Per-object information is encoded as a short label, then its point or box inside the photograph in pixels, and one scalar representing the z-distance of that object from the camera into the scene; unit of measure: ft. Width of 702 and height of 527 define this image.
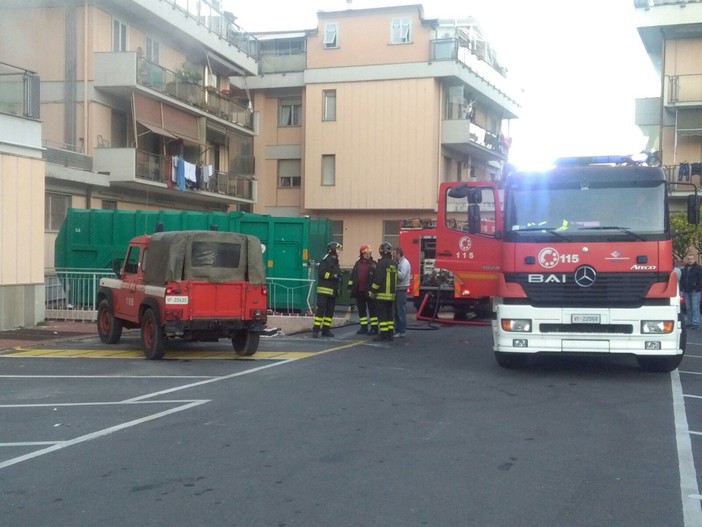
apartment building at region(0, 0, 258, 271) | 84.74
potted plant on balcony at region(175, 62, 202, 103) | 98.62
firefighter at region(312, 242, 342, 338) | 53.36
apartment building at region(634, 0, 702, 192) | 105.81
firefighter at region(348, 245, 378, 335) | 55.52
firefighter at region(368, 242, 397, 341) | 51.37
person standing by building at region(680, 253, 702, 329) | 64.23
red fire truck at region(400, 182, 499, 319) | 60.85
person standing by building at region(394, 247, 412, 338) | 55.16
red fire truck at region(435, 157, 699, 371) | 35.78
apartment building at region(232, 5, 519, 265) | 120.37
